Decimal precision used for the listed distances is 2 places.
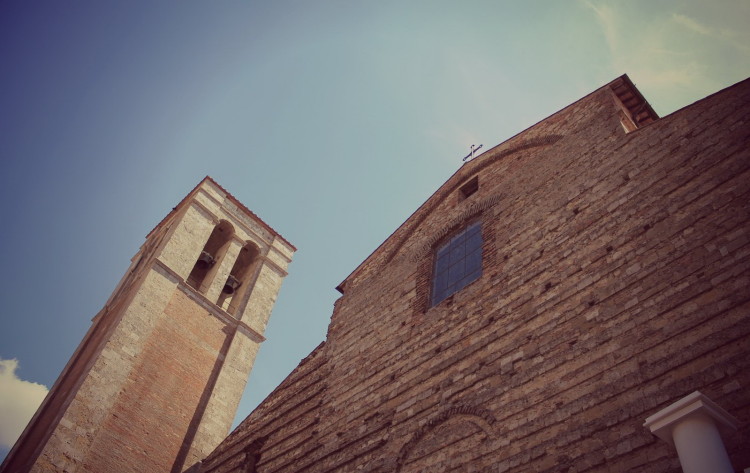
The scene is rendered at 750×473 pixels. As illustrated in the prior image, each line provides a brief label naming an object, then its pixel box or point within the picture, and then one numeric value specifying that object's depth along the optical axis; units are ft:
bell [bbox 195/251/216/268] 58.23
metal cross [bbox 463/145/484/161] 30.58
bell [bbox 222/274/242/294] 58.95
